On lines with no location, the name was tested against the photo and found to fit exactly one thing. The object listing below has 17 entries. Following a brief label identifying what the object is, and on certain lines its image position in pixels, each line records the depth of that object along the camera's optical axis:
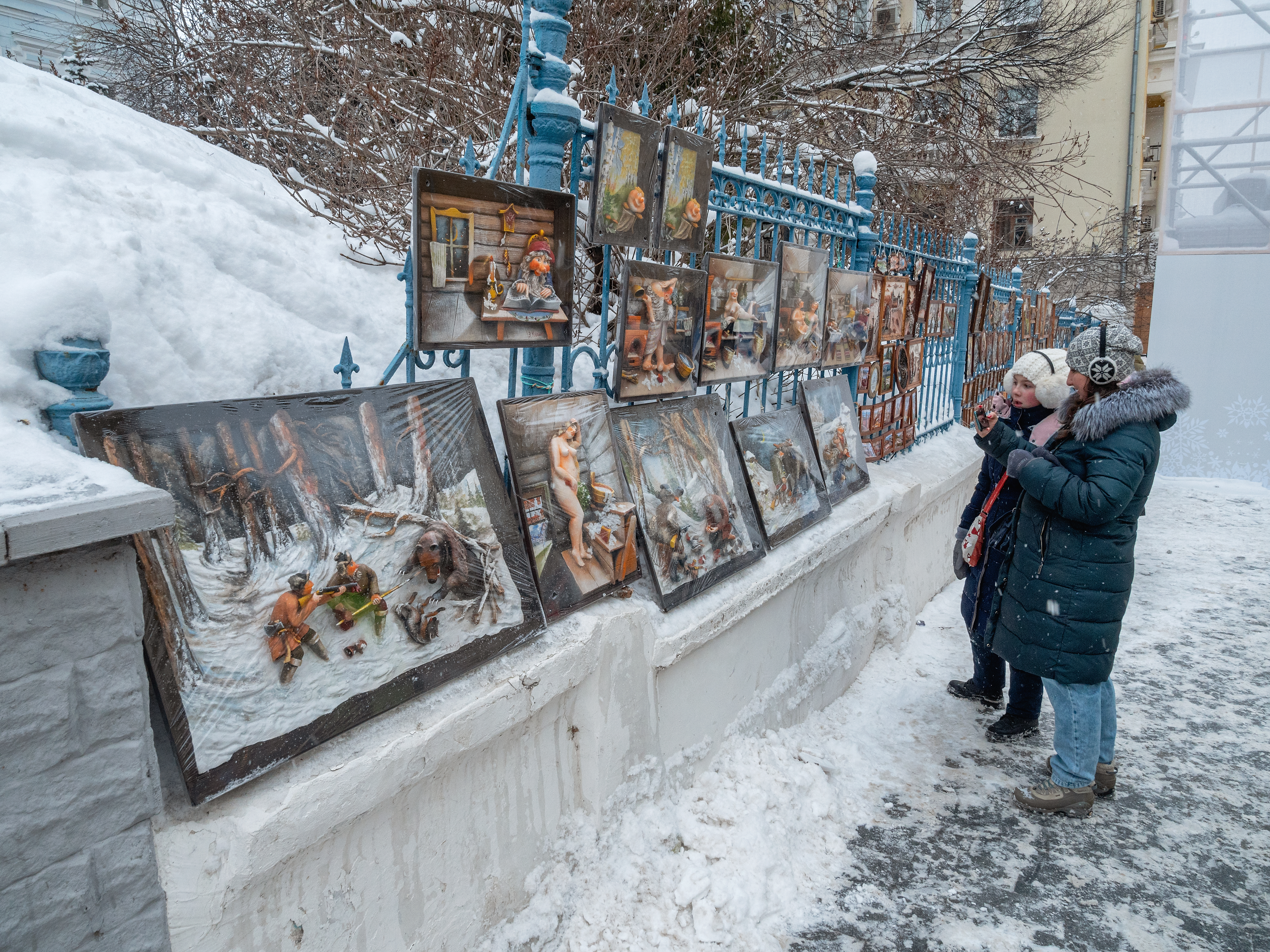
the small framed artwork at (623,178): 2.64
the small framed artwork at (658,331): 2.85
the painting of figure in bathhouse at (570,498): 2.41
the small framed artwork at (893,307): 5.12
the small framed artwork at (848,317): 4.41
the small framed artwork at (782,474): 3.56
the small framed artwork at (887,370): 5.27
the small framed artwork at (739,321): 3.36
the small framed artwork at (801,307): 3.89
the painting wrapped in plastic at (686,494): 2.86
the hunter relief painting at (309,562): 1.54
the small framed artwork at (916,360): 5.74
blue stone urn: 1.65
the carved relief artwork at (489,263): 2.18
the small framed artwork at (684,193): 2.98
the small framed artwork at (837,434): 4.25
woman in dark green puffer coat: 2.96
